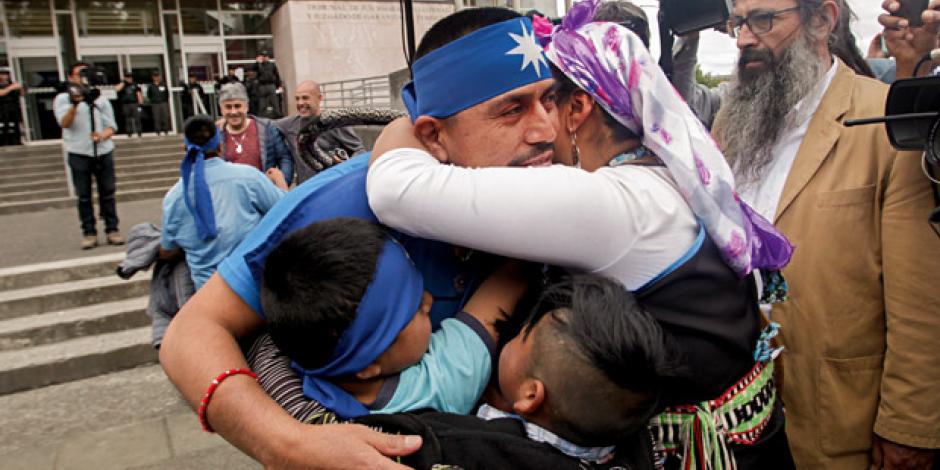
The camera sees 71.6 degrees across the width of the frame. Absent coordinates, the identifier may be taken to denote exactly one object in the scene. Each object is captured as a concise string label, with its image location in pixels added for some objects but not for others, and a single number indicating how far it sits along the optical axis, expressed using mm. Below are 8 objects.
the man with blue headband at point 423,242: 1237
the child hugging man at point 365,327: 1119
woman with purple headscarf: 1100
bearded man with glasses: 1789
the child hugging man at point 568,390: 1075
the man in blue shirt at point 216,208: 3855
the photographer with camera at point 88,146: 7738
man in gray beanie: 5785
